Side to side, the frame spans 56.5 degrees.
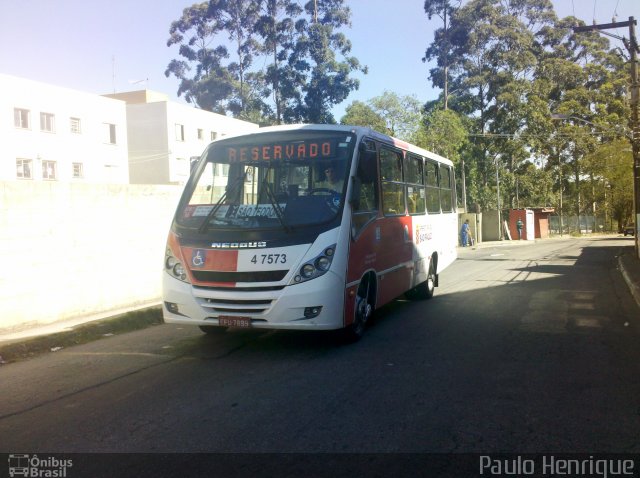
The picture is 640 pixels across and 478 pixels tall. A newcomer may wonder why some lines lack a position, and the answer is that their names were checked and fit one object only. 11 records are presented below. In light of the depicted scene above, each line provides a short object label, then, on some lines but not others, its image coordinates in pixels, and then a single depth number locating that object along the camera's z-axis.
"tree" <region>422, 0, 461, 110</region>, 46.94
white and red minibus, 6.60
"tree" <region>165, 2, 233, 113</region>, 48.72
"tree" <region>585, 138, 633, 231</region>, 47.16
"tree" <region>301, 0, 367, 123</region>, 44.94
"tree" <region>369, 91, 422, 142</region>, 39.30
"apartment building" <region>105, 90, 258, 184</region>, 39.62
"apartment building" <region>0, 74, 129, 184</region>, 30.47
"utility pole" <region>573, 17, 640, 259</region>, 21.58
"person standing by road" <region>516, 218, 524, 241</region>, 47.62
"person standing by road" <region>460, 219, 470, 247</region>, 35.43
